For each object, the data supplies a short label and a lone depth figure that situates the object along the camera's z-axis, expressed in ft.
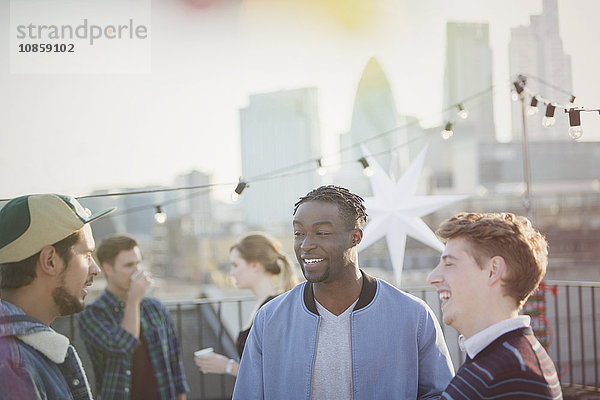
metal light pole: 13.30
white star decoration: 11.97
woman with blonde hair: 9.17
